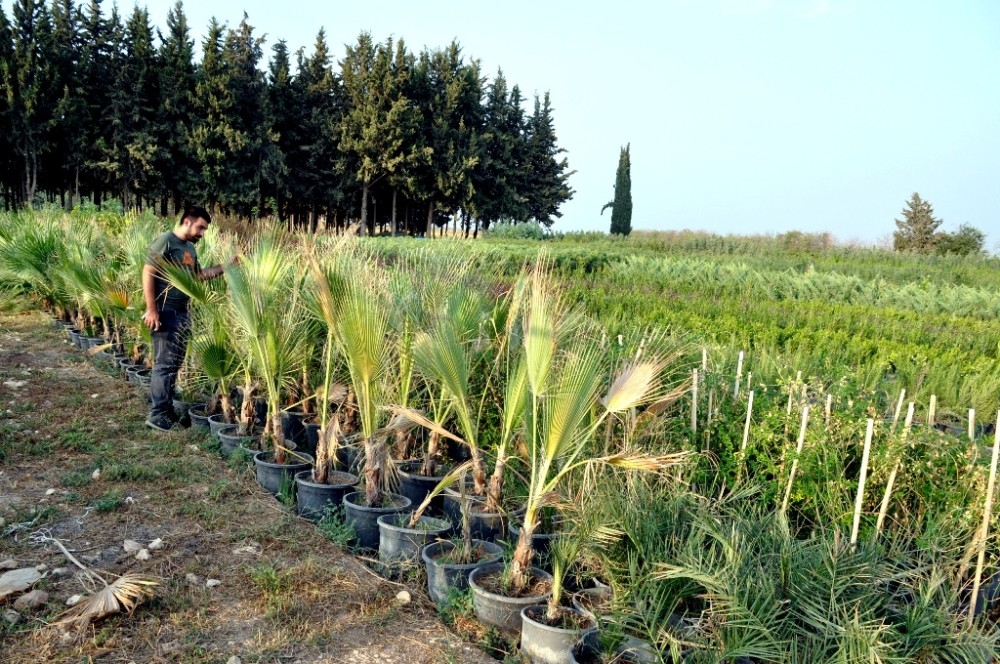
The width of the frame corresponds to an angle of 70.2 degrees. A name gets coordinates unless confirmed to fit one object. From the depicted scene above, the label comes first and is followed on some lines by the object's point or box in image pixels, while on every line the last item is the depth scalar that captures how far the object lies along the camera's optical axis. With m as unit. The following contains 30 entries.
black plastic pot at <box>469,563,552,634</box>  3.04
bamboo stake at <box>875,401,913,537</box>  3.18
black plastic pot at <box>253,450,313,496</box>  4.68
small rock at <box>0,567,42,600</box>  3.27
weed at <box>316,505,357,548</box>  4.02
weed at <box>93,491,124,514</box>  4.30
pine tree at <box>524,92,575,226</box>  47.38
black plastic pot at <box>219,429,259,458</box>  5.27
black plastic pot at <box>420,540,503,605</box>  3.35
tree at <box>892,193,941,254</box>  40.38
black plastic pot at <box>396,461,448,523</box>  4.34
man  5.87
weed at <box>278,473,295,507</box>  4.56
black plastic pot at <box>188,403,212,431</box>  5.96
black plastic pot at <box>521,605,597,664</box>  2.80
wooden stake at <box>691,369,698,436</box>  3.97
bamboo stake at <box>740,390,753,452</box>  3.75
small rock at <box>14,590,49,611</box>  3.20
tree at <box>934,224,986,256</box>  36.69
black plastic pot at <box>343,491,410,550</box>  3.95
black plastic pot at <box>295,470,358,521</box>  4.31
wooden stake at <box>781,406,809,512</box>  3.46
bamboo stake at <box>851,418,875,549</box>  3.12
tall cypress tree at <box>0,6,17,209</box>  27.70
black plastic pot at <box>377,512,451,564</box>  3.67
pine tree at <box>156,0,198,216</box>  31.67
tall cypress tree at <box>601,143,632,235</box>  49.03
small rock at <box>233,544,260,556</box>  3.90
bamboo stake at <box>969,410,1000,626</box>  3.01
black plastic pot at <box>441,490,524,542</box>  3.65
